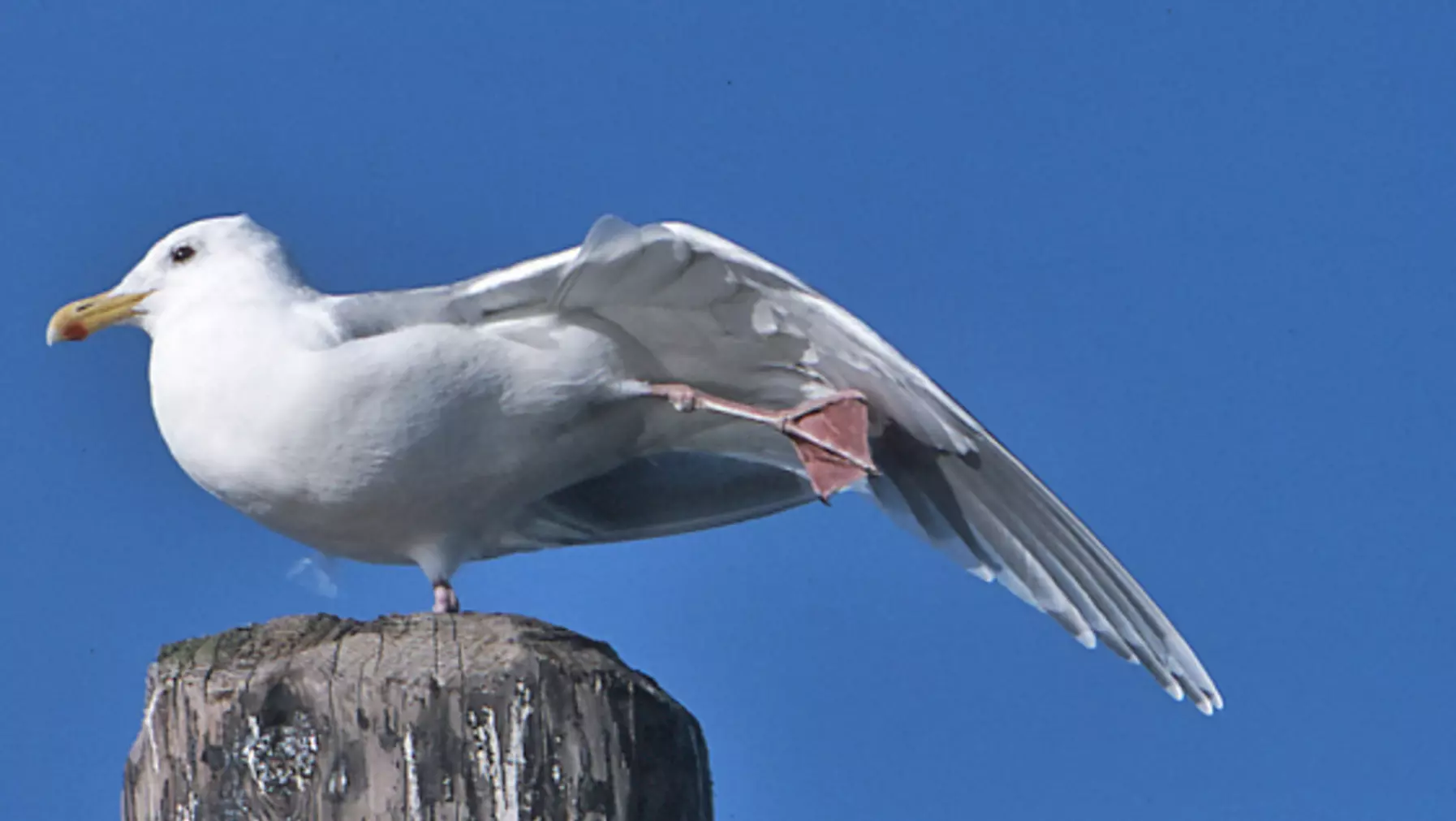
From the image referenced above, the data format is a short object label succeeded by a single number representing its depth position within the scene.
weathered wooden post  5.98
